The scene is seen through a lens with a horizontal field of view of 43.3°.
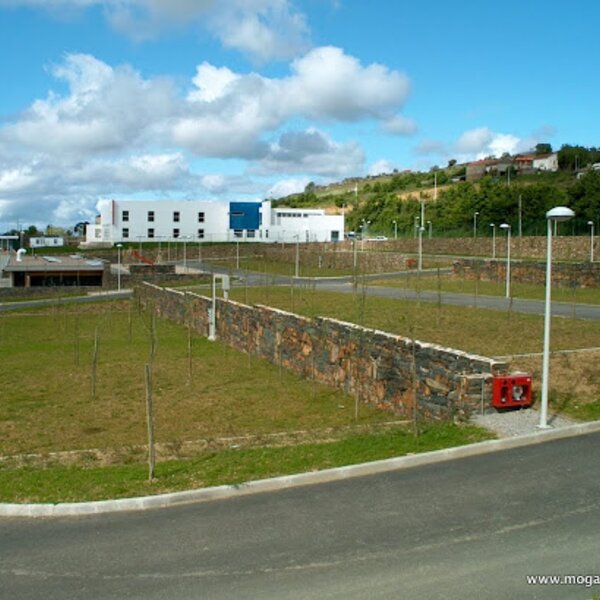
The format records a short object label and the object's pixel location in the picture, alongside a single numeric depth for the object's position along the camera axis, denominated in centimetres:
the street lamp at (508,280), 3391
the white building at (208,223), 9419
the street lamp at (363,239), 7950
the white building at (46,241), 10881
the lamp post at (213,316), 2842
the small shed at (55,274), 5584
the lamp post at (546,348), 1057
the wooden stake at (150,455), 945
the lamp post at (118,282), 5462
